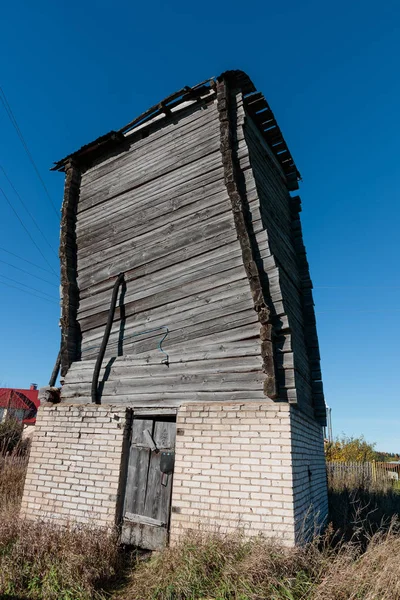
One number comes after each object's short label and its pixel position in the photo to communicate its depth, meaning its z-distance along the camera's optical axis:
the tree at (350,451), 22.41
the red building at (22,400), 38.56
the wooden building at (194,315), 5.57
